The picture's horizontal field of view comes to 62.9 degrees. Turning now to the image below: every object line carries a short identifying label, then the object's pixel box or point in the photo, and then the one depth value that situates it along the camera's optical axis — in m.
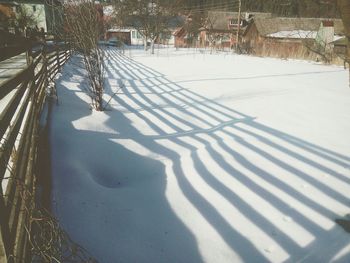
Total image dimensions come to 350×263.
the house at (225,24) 58.09
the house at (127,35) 58.77
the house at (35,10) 35.88
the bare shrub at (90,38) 6.47
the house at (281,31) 31.14
